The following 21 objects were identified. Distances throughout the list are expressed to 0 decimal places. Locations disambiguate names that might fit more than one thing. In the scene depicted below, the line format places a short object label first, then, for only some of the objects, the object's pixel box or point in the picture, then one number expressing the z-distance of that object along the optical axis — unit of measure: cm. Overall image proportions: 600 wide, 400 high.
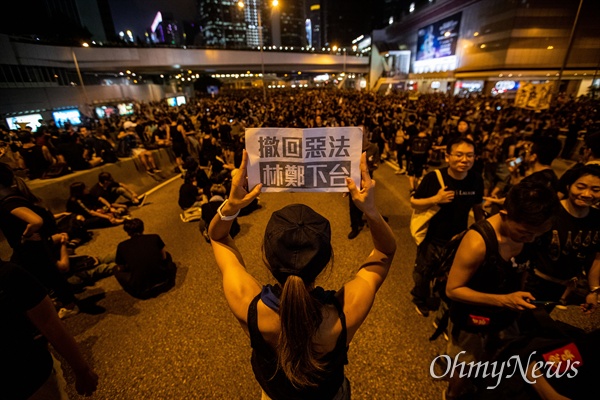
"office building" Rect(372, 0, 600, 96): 3891
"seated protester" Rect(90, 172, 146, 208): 695
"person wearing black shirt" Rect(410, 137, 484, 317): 308
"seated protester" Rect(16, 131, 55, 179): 732
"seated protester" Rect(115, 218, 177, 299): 404
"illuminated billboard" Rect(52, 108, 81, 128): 2555
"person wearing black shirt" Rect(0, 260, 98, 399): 156
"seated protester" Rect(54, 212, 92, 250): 577
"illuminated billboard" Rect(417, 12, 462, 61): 5284
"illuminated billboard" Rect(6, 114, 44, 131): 2030
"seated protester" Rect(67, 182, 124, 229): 641
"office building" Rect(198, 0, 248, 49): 17238
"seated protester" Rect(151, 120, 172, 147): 1201
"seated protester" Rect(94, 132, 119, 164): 916
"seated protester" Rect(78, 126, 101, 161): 941
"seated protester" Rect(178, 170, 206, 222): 665
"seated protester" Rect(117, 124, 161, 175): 1007
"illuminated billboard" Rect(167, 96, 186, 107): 4432
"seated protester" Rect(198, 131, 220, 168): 878
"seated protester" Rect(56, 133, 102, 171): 800
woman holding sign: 119
